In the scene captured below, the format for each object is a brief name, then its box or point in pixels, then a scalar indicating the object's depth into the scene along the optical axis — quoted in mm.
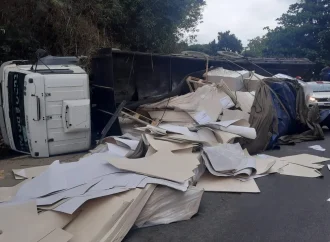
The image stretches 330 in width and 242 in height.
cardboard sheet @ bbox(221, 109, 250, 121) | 6844
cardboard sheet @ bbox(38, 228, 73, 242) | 2676
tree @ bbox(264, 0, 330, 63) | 16844
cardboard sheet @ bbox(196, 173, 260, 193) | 4371
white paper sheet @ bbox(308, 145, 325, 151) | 6661
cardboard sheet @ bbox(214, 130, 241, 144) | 5414
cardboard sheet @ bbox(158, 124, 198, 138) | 5418
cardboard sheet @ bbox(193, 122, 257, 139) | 5734
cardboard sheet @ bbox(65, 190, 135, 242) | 2879
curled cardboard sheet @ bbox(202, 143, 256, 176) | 4590
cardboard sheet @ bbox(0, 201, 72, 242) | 2692
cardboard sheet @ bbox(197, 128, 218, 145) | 5397
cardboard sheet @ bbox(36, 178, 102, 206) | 3203
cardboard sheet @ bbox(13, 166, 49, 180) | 4562
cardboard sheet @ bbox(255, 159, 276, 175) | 5001
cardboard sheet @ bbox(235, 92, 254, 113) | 7306
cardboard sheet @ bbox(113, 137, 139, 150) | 4922
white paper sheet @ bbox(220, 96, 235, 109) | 7172
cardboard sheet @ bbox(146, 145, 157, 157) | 4453
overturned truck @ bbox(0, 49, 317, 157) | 5371
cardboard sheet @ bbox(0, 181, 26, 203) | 3654
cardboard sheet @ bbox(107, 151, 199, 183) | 3691
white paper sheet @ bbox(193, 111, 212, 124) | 6605
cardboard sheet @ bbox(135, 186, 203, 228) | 3414
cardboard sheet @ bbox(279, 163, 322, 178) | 5070
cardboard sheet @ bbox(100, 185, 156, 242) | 2930
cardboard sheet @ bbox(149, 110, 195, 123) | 6839
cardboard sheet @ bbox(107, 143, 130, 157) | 4711
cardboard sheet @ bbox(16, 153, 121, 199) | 3459
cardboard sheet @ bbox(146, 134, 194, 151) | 4590
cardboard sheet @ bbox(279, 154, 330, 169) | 5559
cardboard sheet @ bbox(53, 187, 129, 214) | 3043
